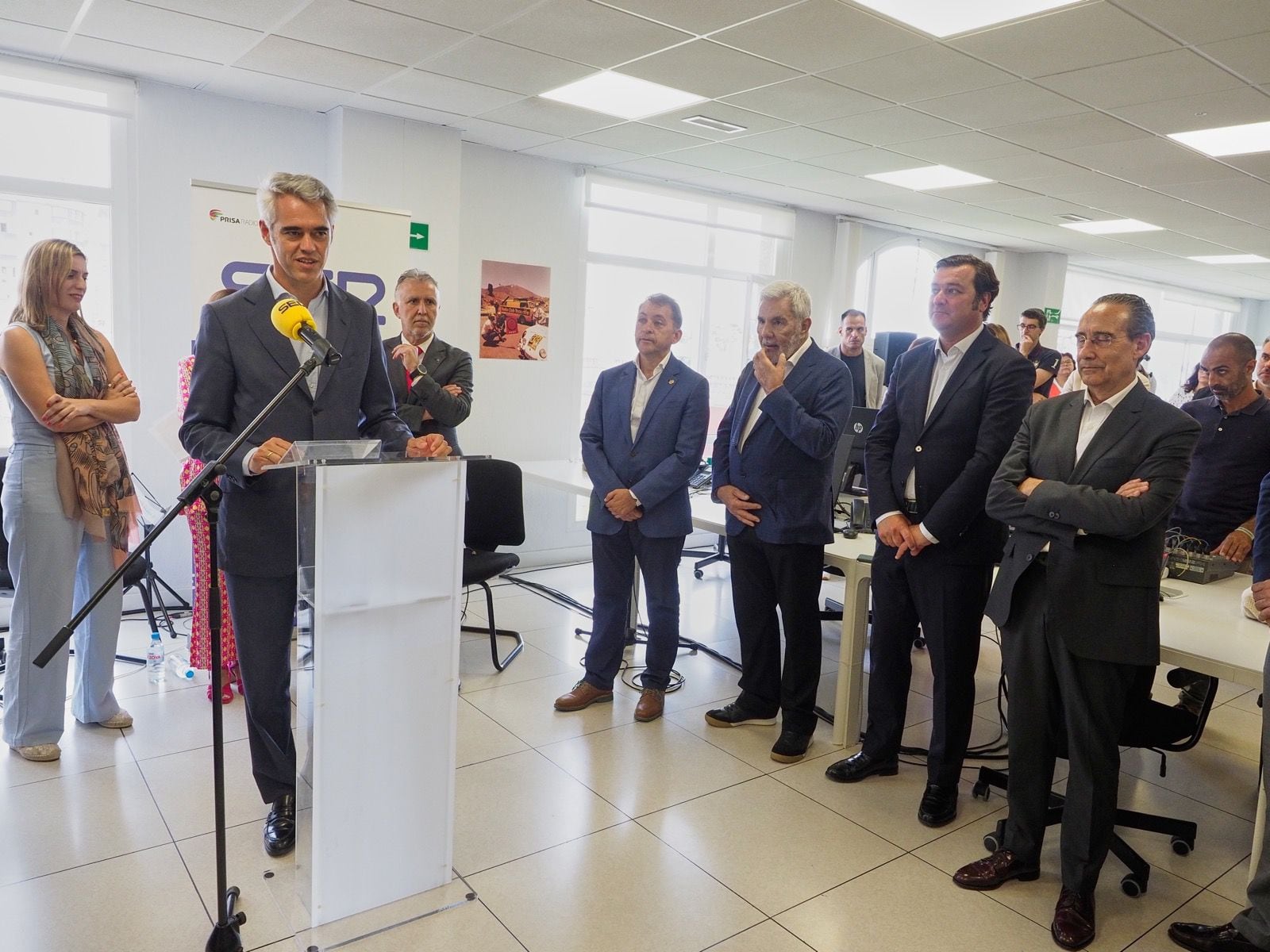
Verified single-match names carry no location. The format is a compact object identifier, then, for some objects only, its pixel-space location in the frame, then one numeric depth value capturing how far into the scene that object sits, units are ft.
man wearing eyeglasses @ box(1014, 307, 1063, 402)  19.92
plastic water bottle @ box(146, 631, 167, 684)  12.63
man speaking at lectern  7.14
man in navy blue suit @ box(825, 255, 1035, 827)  8.99
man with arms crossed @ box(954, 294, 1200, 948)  7.23
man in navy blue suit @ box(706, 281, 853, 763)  10.42
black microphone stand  5.23
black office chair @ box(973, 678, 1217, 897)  8.21
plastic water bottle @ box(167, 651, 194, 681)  12.64
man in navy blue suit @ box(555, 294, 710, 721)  11.43
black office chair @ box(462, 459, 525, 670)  14.12
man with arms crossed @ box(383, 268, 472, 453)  12.14
